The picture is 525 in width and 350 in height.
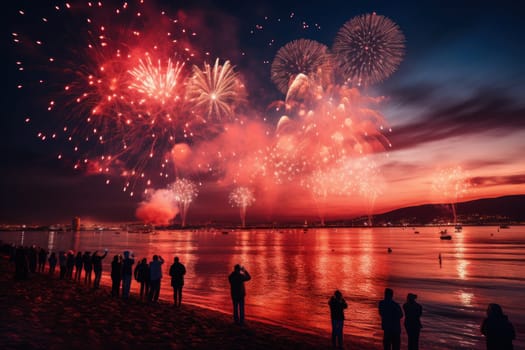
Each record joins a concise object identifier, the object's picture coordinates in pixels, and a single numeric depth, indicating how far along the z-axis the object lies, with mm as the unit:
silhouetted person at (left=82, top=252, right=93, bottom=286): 19531
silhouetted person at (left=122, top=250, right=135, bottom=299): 15570
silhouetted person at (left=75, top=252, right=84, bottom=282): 20894
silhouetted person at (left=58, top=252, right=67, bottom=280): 22719
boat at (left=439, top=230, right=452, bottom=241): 139862
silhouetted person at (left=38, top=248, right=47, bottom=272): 26766
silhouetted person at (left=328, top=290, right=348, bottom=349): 10852
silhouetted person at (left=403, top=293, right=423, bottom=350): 9586
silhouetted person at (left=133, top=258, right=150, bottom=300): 15789
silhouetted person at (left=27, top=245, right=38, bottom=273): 24281
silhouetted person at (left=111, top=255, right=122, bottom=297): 16047
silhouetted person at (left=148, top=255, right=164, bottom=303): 14609
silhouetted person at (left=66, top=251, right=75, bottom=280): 23141
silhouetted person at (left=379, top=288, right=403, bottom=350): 9320
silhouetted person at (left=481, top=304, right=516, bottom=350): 8031
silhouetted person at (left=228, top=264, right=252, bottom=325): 12047
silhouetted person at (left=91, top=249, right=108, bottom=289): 19094
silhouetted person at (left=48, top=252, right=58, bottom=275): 24906
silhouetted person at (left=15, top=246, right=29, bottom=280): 19484
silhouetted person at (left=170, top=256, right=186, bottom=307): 14484
